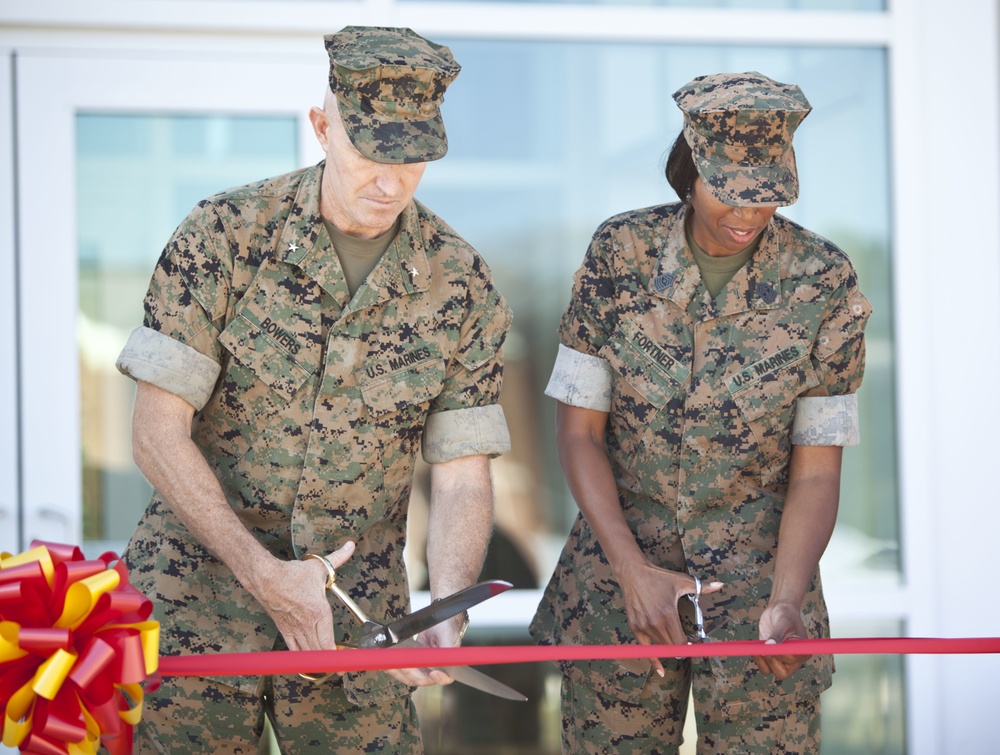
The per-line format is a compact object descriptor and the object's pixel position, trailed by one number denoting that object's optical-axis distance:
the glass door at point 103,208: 7.09
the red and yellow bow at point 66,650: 5.46
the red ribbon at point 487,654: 5.66
